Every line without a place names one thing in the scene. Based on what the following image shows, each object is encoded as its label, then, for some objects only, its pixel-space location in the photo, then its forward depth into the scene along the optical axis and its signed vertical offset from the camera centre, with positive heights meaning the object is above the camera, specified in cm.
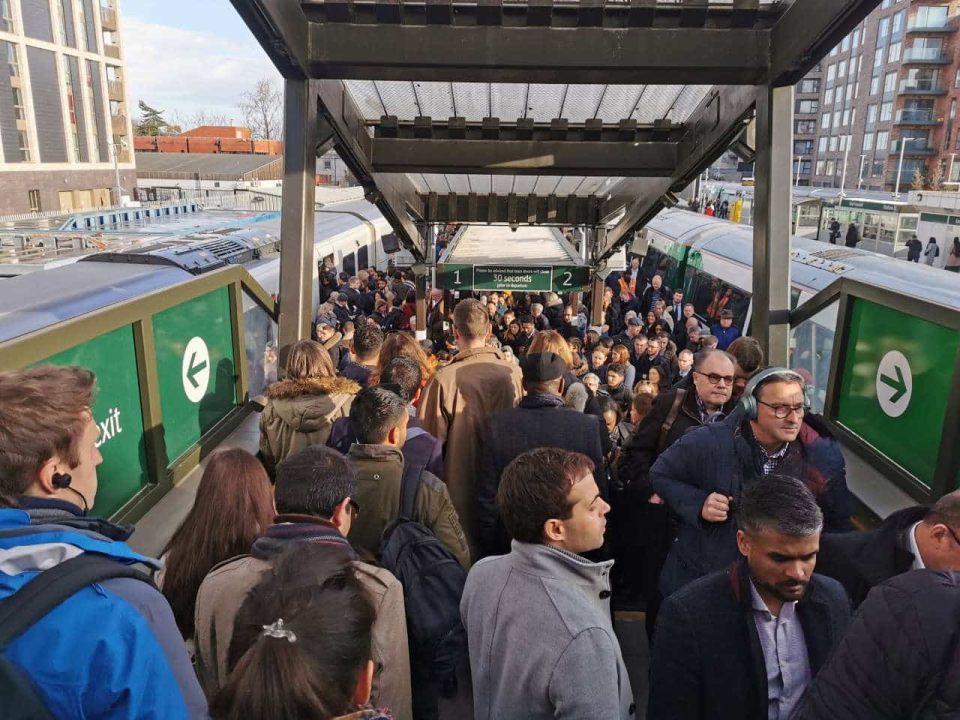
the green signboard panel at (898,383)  308 -93
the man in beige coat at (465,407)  352 -110
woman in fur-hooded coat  332 -104
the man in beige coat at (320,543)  187 -102
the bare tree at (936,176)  4942 +56
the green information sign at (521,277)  797 -106
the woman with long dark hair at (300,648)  113 -77
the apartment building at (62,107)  3322 +348
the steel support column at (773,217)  411 -20
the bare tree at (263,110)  8056 +749
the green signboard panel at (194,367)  352 -101
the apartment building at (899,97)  5341 +675
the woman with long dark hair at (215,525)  217 -106
